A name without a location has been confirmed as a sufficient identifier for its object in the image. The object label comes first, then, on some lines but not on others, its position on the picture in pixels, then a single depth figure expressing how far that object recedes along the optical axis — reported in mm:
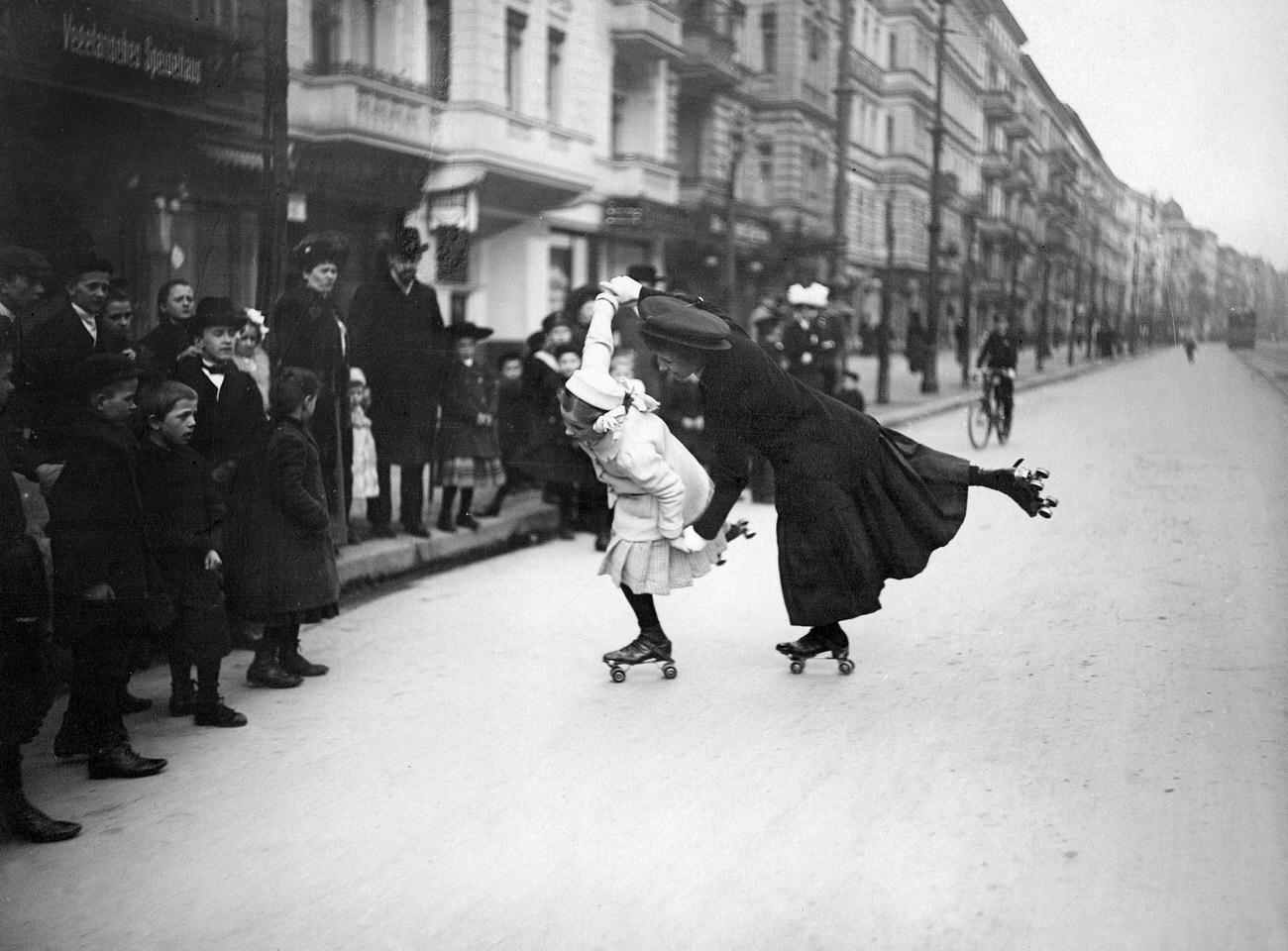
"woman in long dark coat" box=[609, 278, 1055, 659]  5465
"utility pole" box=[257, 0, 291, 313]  7148
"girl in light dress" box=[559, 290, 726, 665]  5293
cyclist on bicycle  14156
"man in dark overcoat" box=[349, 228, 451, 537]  8250
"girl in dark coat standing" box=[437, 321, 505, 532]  9023
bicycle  14125
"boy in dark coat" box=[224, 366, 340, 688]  5391
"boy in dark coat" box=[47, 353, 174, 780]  4250
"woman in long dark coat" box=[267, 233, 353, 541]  7484
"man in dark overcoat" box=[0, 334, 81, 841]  3762
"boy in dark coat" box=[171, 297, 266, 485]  5785
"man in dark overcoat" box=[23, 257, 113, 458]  4793
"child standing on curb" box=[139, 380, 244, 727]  4824
